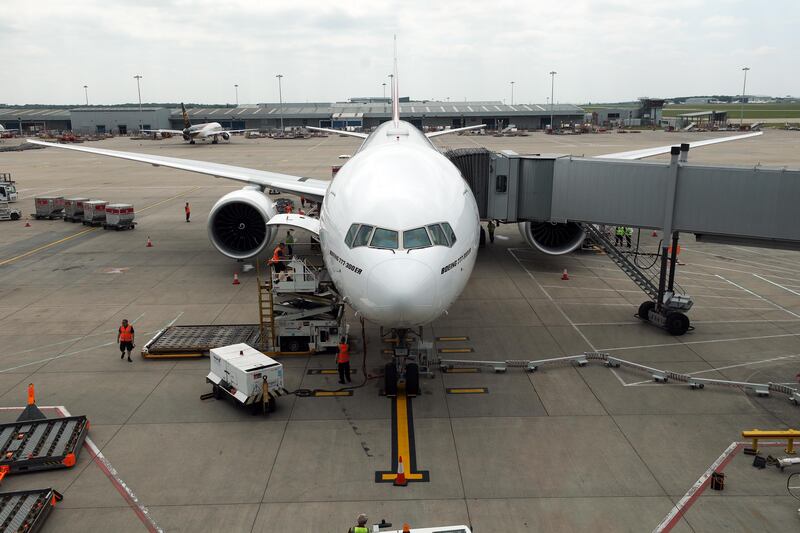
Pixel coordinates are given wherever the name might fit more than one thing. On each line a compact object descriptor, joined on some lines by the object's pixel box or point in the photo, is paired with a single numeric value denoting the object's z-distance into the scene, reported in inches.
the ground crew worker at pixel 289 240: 1105.1
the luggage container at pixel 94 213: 1380.4
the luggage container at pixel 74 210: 1448.1
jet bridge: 641.6
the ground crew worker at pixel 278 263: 699.4
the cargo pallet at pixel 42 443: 442.0
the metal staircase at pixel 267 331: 643.5
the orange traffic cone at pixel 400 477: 418.0
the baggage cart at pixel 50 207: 1503.4
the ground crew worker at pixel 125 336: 628.7
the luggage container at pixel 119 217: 1334.9
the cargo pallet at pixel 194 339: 651.5
